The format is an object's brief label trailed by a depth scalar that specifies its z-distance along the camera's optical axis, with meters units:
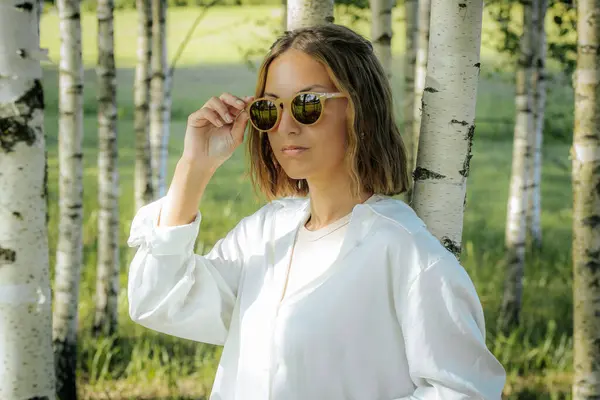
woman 1.79
